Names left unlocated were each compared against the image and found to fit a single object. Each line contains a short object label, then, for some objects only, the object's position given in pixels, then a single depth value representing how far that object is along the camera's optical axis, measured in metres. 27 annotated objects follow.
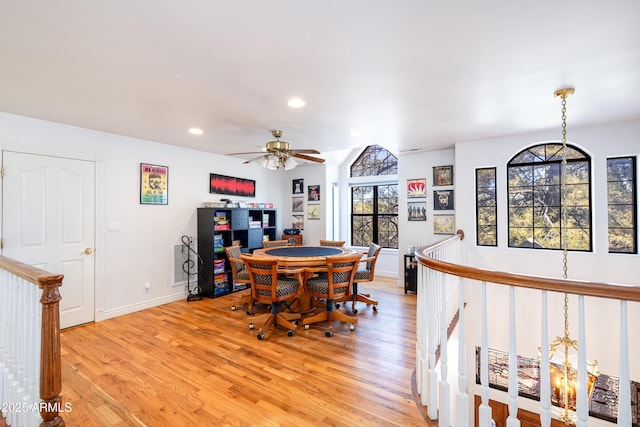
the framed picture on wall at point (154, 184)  4.23
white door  3.14
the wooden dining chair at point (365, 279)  3.96
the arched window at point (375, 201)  6.27
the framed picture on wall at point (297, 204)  6.66
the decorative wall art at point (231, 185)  5.25
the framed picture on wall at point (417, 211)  5.22
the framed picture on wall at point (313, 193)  6.42
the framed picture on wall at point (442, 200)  4.97
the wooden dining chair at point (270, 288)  3.16
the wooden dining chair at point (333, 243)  5.07
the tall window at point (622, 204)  3.54
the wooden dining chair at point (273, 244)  5.00
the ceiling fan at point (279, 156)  3.35
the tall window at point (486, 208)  4.32
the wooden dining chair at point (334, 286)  3.32
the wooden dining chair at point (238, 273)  3.91
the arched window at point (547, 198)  3.83
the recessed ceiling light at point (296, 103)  2.81
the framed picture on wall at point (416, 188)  5.22
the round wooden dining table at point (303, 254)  3.52
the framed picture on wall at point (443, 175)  4.96
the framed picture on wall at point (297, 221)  6.65
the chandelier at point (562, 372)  2.63
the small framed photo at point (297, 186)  6.66
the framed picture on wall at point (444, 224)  4.95
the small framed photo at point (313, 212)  6.42
